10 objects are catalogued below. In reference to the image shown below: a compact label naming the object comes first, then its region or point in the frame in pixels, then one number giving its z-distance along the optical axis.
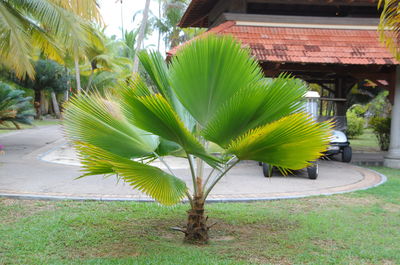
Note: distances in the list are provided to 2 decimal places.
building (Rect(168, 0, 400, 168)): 11.49
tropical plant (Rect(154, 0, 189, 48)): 34.34
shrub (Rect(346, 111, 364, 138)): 25.66
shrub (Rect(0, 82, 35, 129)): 18.20
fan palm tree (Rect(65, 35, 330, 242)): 4.06
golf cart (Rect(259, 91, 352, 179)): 12.62
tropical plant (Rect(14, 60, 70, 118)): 32.06
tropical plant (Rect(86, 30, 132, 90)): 33.91
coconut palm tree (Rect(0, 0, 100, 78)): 12.67
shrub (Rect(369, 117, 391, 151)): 16.23
